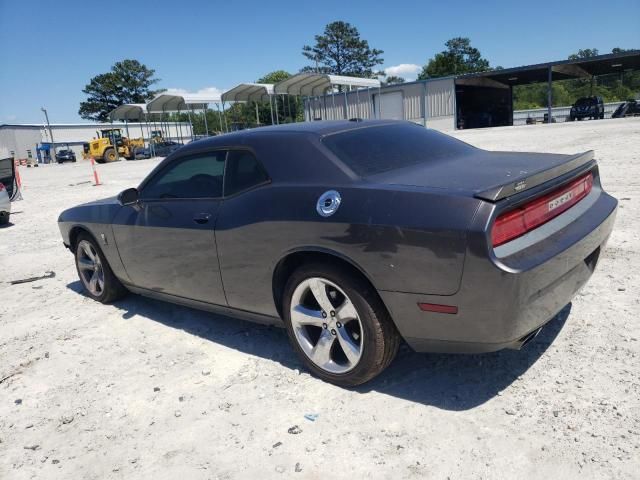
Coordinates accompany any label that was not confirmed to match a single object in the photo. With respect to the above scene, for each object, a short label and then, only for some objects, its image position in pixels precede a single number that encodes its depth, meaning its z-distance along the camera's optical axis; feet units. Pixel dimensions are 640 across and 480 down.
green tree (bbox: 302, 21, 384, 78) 262.67
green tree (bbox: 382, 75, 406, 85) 313.18
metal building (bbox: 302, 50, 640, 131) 113.91
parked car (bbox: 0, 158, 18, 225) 34.76
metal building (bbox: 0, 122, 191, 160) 211.00
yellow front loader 123.75
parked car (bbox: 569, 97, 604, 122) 111.86
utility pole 182.70
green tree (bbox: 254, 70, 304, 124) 179.69
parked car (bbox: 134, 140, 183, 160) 121.08
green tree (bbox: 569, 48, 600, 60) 374.43
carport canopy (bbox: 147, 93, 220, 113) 102.47
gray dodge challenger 7.41
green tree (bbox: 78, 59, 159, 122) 258.98
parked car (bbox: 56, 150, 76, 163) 163.02
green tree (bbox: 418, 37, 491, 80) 242.17
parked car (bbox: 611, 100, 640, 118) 109.91
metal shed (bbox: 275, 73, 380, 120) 91.25
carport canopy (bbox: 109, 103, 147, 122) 117.17
